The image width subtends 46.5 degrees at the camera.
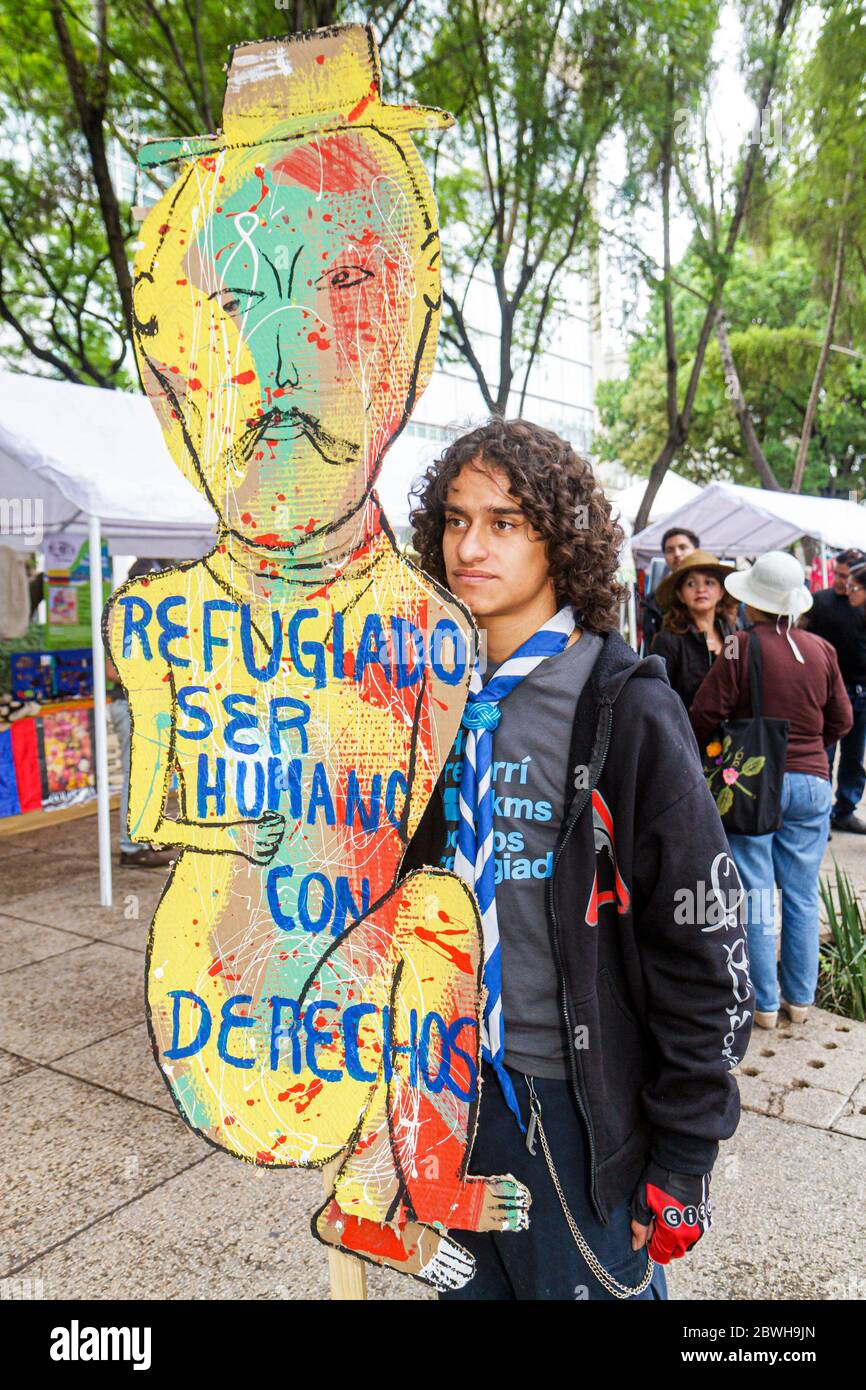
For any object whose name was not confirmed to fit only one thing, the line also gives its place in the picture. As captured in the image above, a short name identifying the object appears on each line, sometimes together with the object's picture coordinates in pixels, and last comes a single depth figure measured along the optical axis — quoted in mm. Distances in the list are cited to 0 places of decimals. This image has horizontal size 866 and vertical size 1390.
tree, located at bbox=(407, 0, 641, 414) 8828
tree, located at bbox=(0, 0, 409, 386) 7930
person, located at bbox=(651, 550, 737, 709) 4340
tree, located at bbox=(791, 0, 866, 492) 8820
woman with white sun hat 3814
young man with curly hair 1378
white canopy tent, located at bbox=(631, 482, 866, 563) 9922
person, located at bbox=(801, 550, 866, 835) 6930
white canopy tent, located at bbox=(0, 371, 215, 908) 5340
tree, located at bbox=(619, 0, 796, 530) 8977
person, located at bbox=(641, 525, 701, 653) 5531
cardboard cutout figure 1412
